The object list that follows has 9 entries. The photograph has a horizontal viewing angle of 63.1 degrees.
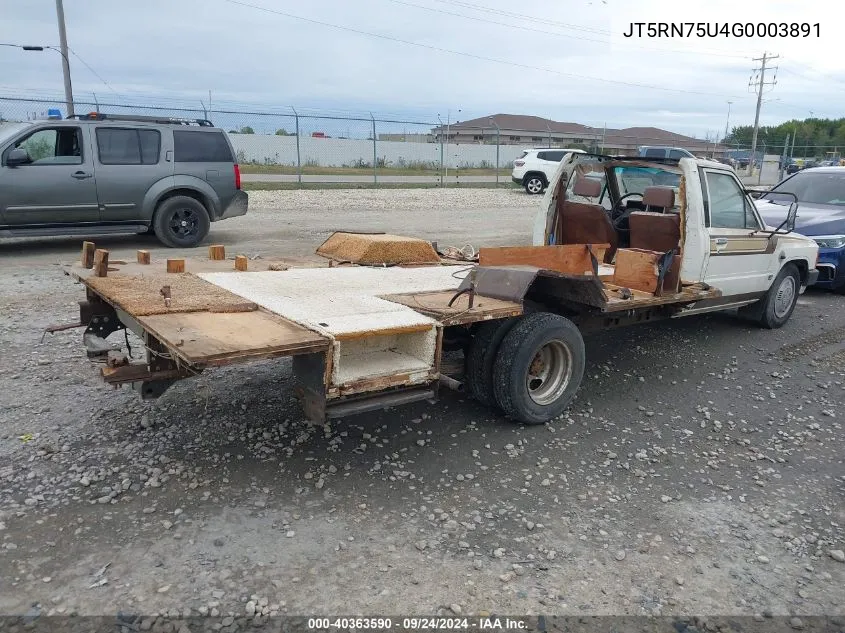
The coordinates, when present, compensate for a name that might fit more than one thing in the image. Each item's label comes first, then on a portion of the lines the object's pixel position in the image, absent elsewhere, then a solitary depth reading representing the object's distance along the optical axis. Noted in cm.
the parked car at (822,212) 941
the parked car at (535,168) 2530
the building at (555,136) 4753
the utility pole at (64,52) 1708
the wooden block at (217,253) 559
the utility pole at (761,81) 5795
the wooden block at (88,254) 482
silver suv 978
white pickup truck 353
